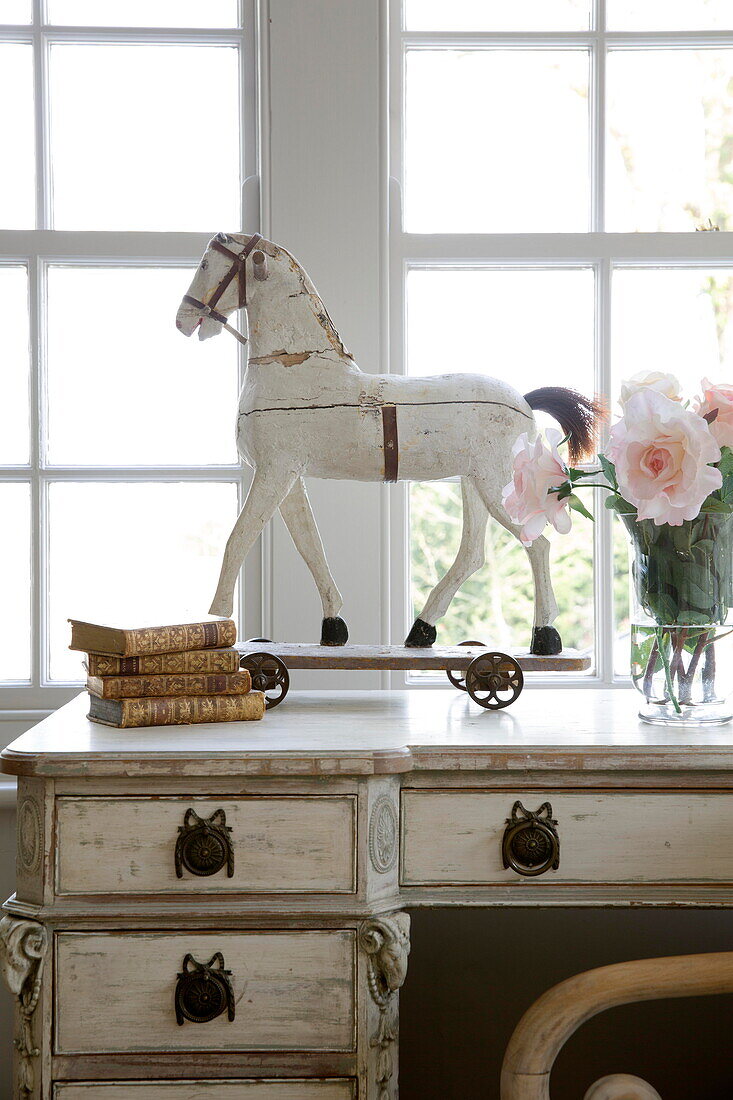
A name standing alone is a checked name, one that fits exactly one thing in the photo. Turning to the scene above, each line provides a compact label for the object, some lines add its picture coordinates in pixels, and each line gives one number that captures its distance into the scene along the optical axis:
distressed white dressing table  1.21
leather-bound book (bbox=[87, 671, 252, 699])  1.37
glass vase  1.41
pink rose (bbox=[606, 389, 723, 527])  1.27
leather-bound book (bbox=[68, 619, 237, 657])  1.35
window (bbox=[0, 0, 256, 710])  2.00
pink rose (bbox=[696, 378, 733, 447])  1.36
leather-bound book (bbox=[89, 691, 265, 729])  1.36
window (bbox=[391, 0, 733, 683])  2.04
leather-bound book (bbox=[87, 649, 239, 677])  1.37
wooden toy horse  1.60
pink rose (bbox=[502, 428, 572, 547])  1.41
